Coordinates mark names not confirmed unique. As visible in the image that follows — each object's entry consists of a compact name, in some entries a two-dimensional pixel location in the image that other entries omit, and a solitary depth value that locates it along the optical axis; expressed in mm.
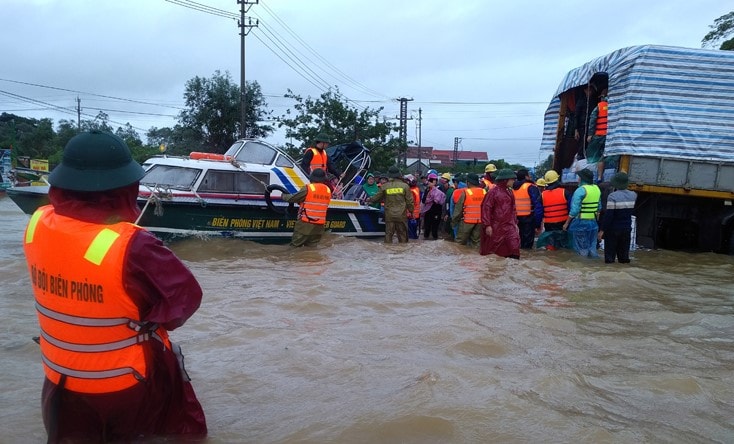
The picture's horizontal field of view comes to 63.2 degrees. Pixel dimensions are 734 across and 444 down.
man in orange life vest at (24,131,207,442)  2146
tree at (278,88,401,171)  28000
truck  10031
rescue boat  9438
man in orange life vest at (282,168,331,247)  9297
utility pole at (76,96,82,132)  50478
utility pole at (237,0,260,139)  23641
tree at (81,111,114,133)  45906
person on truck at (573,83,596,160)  12148
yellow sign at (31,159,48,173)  24922
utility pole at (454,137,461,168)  72062
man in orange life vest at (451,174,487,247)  10758
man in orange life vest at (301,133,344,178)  10984
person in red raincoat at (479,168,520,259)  8211
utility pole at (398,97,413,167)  39691
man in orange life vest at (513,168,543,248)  11047
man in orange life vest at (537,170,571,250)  10406
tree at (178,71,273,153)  28797
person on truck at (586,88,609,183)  10859
